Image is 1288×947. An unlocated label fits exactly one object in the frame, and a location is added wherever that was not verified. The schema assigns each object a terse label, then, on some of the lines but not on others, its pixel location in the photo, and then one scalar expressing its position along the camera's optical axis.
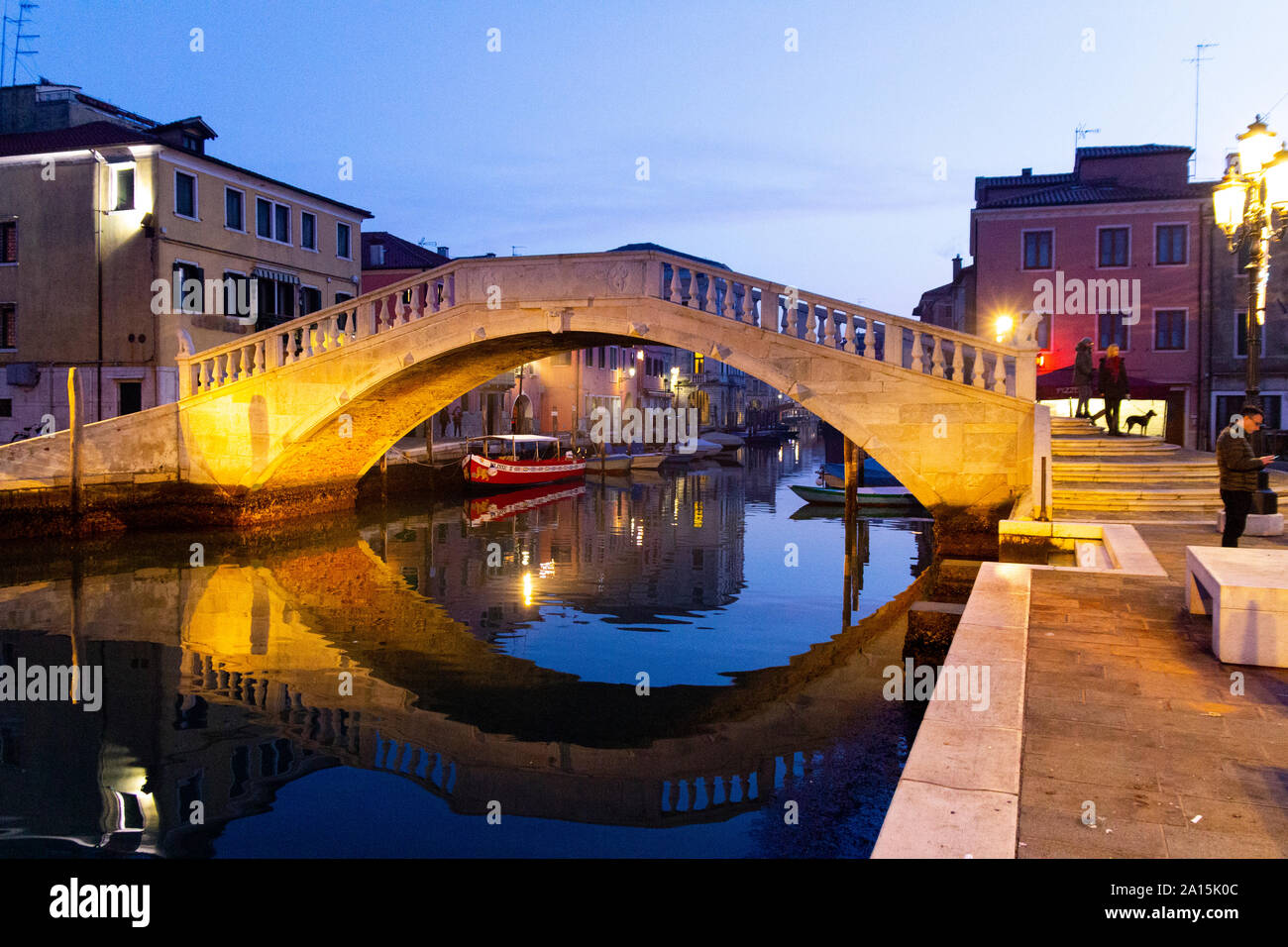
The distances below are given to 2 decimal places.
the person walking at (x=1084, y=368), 16.61
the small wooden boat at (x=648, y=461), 31.97
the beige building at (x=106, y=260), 21.33
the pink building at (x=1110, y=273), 23.11
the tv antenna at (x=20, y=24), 26.72
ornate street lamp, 8.48
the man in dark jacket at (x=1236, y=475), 7.27
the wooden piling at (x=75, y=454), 14.09
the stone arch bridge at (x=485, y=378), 11.52
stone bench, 4.45
